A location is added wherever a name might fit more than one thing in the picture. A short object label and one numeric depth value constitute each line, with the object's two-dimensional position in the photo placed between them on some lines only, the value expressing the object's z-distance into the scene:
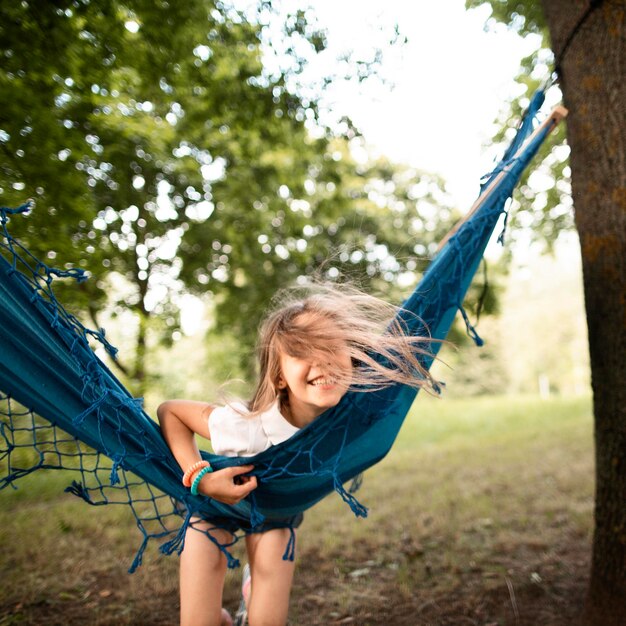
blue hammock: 1.42
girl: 1.57
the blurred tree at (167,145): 2.68
